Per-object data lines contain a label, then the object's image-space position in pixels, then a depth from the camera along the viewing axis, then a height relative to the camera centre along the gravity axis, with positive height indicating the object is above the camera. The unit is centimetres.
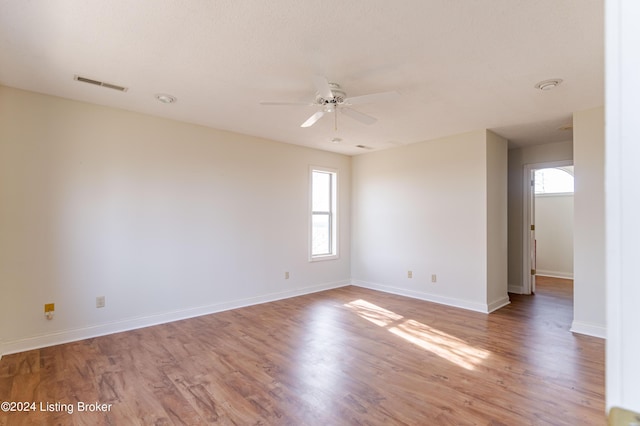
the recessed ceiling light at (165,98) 335 +123
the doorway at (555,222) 715 -18
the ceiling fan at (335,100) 267 +102
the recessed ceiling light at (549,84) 293 +121
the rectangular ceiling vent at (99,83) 297 +124
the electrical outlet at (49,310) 330 -97
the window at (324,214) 598 +1
